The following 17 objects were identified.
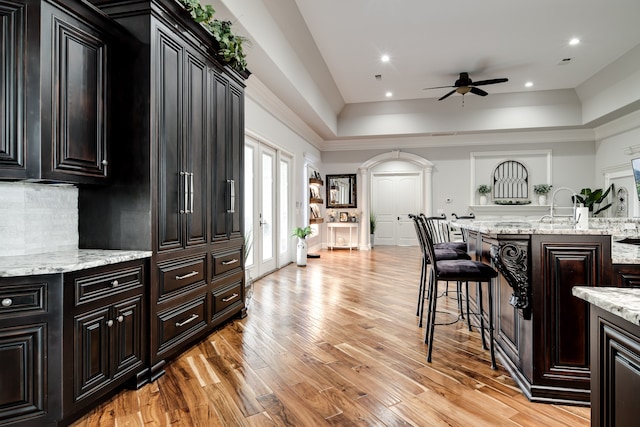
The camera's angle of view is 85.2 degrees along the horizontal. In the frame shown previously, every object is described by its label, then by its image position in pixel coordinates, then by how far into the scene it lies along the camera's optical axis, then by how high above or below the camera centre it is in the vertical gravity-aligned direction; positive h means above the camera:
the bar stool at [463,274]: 2.45 -0.43
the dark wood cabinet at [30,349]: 1.57 -0.63
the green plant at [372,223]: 10.01 -0.28
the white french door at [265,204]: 5.23 +0.16
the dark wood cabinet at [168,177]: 2.23 +0.26
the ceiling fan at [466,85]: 6.32 +2.35
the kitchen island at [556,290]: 1.98 -0.45
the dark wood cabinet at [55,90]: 1.75 +0.68
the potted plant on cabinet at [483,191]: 9.17 +0.59
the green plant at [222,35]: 2.54 +1.47
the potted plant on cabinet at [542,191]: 8.85 +0.57
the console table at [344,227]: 9.45 -0.53
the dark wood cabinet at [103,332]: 1.74 -0.66
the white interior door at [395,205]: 10.38 +0.26
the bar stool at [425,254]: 2.92 -0.41
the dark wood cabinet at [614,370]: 0.88 -0.43
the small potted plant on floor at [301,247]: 6.84 -0.66
